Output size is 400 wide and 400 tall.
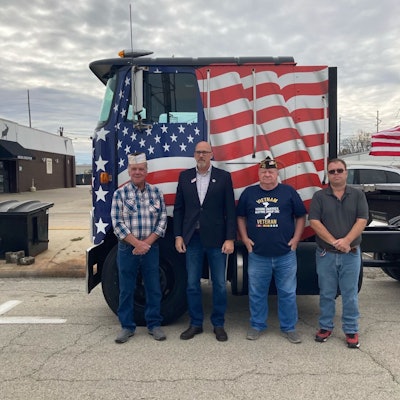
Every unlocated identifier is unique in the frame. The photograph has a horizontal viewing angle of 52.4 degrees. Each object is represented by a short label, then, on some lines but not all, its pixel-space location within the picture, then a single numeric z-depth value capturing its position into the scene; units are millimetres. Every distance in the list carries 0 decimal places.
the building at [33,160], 29297
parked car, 9023
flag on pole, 8477
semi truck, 4262
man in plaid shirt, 3941
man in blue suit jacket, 3938
